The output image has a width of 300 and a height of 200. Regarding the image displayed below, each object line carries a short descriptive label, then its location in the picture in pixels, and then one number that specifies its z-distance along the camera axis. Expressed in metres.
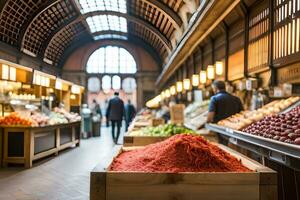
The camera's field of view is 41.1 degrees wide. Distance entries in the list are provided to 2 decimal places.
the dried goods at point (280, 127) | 3.69
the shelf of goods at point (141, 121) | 9.61
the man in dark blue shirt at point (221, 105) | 7.23
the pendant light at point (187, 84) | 14.76
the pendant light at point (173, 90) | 19.05
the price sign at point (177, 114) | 7.69
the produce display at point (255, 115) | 5.73
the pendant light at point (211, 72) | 10.66
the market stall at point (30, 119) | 8.41
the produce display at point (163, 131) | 6.46
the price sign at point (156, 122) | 8.90
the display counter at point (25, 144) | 8.38
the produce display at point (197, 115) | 8.60
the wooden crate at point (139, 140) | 6.09
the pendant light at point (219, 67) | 10.09
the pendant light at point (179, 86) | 16.53
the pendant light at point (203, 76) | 11.50
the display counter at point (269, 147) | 3.24
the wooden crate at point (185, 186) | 2.67
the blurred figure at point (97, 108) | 25.20
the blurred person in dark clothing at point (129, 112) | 19.41
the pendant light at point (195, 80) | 12.83
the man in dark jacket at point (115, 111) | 14.18
